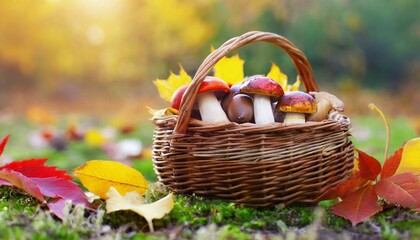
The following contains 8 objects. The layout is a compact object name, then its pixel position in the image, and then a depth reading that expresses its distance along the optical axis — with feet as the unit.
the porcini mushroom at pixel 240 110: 4.72
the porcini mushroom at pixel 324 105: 4.94
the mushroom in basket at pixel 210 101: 4.71
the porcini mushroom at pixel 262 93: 4.65
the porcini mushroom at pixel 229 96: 4.91
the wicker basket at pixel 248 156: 4.46
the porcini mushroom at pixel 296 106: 4.62
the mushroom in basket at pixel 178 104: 4.98
